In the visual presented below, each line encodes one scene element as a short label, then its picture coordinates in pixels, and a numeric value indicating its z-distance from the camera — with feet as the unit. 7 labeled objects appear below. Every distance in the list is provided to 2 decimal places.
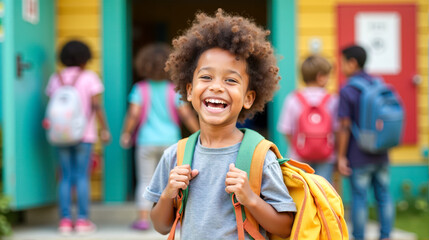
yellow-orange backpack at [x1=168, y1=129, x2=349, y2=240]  6.95
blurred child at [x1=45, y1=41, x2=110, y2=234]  16.60
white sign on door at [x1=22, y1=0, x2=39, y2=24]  16.80
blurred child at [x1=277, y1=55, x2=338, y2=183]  15.49
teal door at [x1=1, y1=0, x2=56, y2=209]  15.94
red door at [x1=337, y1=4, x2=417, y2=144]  19.26
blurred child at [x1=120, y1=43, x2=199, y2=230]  16.75
